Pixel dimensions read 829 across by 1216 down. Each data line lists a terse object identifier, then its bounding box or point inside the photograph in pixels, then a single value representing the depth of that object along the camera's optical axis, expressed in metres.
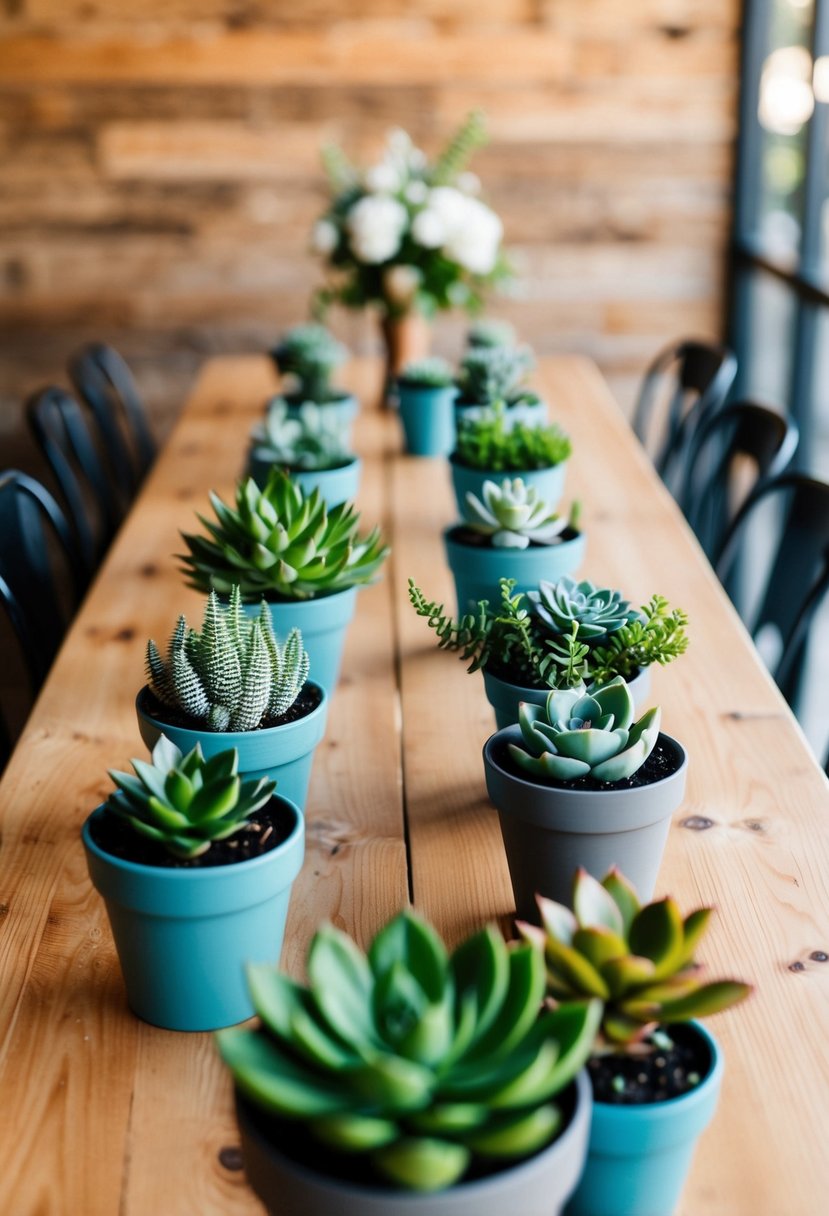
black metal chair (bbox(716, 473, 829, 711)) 1.73
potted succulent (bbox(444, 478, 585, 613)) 1.42
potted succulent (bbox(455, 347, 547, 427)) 2.06
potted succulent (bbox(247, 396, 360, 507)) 1.81
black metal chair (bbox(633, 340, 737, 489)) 2.88
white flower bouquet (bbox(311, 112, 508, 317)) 2.59
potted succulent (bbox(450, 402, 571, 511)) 1.68
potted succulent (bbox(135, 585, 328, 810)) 1.02
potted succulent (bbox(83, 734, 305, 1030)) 0.83
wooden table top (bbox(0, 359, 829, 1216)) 0.78
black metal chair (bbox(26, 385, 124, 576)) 2.62
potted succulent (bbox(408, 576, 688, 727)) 1.08
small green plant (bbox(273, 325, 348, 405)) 2.37
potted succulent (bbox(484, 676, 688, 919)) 0.89
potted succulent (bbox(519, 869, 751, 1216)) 0.68
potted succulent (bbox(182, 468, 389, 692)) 1.27
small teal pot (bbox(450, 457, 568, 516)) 1.70
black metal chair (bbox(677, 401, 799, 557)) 2.21
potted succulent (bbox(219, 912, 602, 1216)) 0.57
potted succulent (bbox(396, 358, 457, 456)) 2.35
